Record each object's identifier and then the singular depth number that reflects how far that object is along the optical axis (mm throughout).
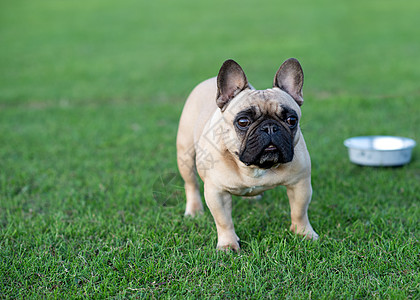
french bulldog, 3094
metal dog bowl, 5046
